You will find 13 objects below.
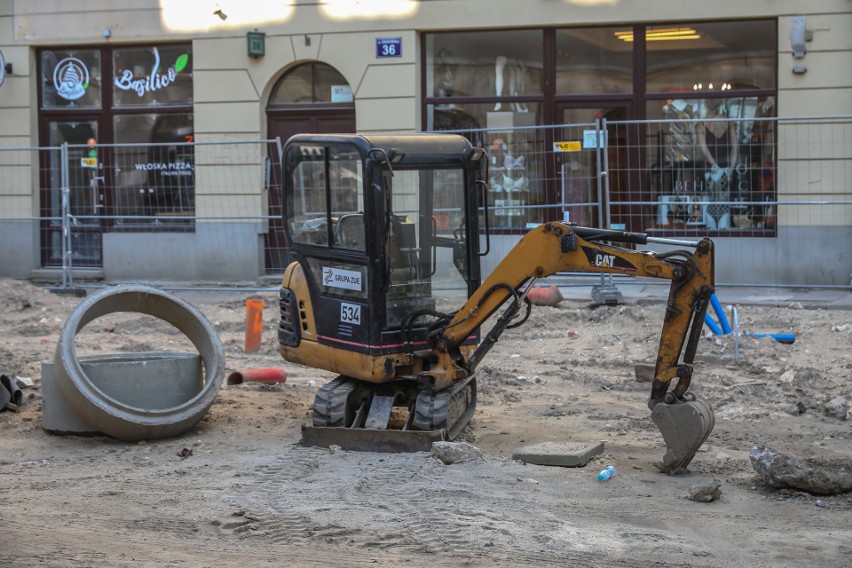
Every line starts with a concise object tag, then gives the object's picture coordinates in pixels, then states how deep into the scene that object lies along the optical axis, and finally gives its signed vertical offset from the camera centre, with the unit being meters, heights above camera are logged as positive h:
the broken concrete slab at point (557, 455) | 7.67 -1.66
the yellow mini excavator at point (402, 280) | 7.68 -0.50
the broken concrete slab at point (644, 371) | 10.52 -1.51
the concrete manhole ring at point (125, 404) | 8.36 -1.21
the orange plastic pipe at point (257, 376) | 10.49 -1.51
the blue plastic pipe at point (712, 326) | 11.24 -1.18
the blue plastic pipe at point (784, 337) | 11.62 -1.33
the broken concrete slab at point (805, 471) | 6.87 -1.59
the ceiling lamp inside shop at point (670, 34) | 15.70 +2.37
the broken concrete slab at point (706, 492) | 6.82 -1.70
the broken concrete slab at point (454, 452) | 7.60 -1.62
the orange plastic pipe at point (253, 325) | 12.45 -1.24
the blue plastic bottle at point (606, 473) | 7.34 -1.70
